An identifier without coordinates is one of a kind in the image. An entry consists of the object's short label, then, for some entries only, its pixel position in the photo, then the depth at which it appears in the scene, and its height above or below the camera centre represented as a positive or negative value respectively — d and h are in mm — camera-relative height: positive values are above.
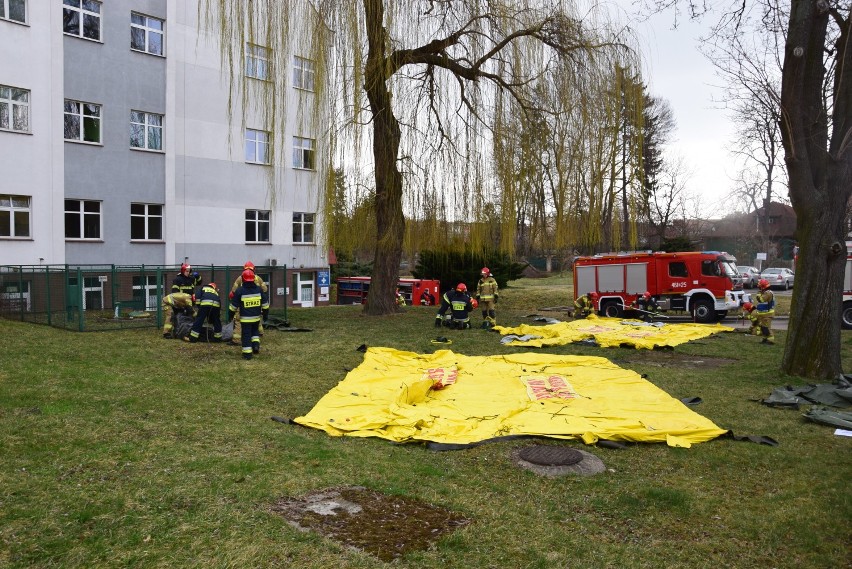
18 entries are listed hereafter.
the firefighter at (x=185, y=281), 14039 -265
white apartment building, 19484 +4084
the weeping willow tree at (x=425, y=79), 13039 +4041
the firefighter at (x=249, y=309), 11172 -689
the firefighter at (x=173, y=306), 13391 -775
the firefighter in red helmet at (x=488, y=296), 17266 -732
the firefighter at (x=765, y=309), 15141 -987
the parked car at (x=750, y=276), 38062 -486
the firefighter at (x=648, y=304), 22062 -1222
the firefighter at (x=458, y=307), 16688 -995
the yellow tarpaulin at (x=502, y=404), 6676 -1636
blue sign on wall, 28531 -412
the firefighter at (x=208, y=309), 12594 -783
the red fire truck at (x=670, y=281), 21156 -441
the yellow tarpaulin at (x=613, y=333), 14242 -1574
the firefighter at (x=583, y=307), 22000 -1311
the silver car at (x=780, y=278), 38281 -591
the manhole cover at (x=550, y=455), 5797 -1709
